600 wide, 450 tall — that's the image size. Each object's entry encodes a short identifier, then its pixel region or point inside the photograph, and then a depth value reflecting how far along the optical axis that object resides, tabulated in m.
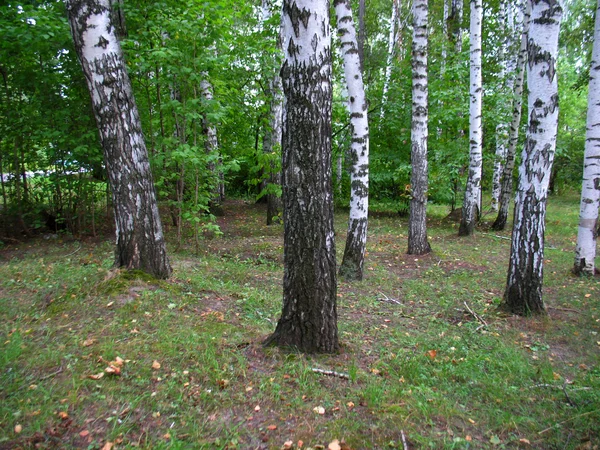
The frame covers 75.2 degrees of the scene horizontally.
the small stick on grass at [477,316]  5.16
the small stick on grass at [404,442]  2.53
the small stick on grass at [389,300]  6.23
